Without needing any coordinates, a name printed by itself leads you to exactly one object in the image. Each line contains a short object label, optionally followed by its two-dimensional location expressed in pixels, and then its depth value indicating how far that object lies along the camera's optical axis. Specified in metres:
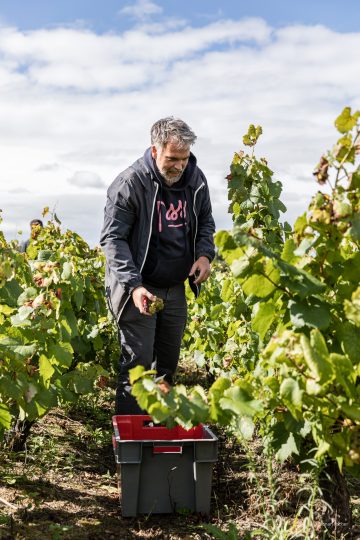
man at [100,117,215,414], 3.46
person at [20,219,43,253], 6.70
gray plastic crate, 3.02
